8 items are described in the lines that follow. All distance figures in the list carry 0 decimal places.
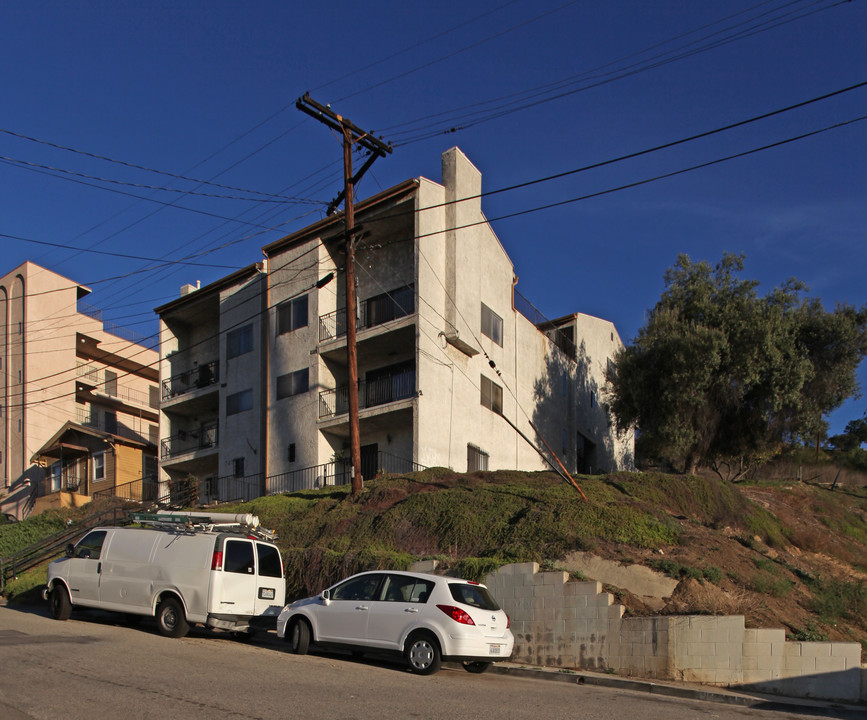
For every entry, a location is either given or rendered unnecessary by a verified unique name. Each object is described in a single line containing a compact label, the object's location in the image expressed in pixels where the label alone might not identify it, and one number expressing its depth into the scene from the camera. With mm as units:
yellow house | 41094
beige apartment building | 42656
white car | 11328
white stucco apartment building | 28672
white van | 13914
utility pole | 21938
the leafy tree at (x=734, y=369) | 30625
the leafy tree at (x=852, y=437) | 48500
